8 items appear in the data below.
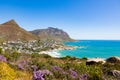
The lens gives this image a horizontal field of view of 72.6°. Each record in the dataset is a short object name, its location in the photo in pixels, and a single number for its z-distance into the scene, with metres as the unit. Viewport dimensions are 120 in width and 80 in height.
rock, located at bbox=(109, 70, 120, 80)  5.65
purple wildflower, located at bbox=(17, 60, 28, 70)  5.01
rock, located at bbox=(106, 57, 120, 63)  11.51
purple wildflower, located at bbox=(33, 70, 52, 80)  3.58
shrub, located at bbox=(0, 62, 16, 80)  2.90
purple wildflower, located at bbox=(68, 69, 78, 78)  4.75
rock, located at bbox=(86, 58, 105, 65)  9.65
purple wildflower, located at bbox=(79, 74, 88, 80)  4.66
